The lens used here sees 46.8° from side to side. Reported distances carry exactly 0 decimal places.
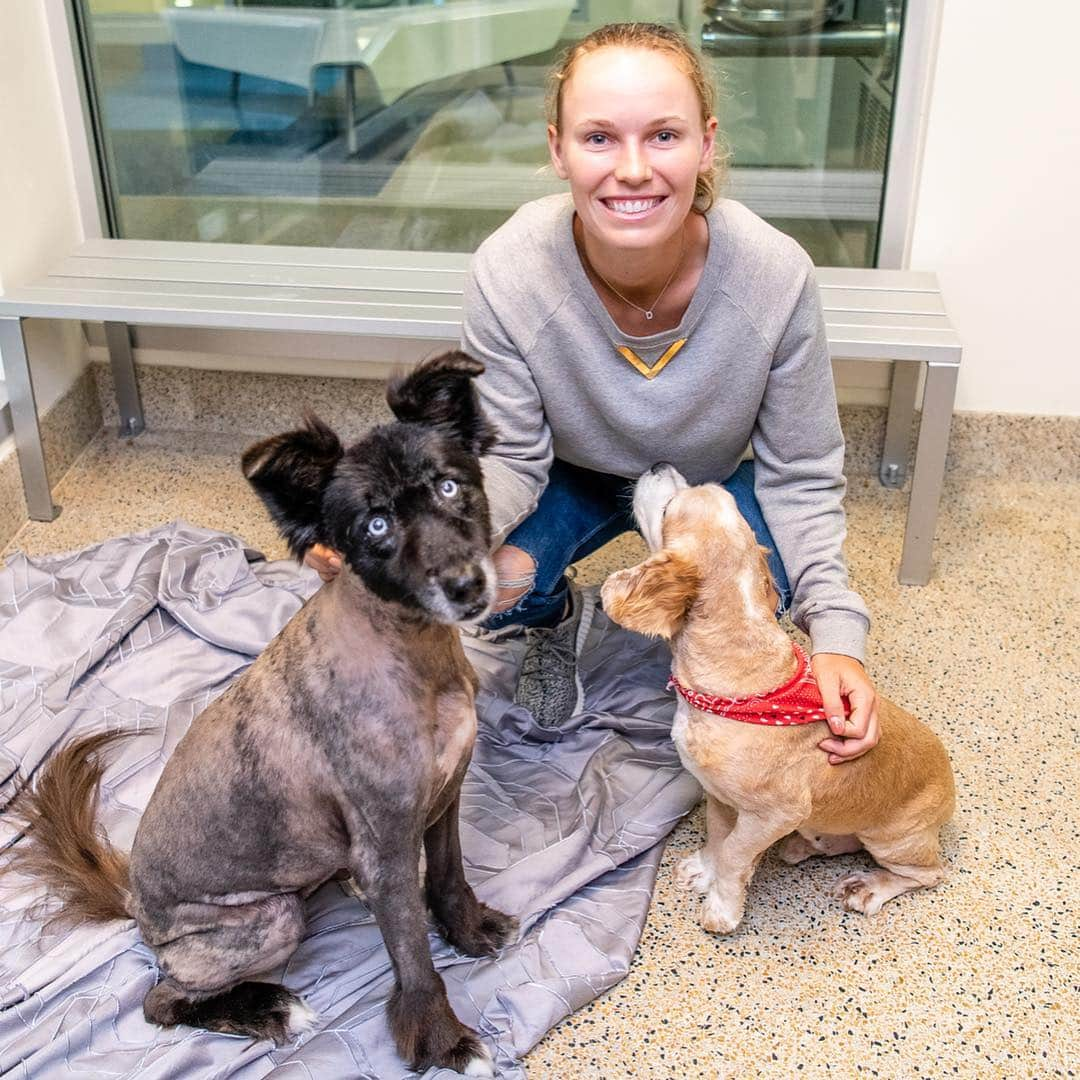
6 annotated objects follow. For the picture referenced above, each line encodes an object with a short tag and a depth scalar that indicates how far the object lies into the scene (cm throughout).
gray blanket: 172
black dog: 141
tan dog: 169
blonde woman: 178
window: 293
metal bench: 256
